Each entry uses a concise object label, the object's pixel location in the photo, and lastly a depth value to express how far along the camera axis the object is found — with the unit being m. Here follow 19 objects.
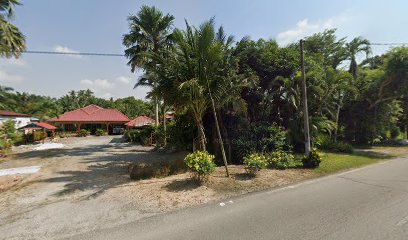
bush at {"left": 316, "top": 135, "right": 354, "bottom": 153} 14.34
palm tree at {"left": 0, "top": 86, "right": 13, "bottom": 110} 15.66
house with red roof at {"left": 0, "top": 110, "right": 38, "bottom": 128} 26.43
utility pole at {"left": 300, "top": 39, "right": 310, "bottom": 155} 10.01
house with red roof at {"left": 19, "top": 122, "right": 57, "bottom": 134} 24.27
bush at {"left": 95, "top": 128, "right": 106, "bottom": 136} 35.63
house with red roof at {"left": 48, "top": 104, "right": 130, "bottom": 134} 33.97
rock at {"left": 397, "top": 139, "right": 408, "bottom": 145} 18.86
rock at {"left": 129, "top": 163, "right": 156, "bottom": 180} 8.18
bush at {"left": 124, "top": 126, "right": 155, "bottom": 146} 20.80
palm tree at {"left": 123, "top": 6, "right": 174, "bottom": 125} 16.42
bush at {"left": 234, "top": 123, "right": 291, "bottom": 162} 10.98
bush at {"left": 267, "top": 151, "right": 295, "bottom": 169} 9.49
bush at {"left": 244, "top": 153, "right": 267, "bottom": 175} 7.87
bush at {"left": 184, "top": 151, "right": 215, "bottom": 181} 6.98
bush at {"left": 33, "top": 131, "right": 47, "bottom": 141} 25.43
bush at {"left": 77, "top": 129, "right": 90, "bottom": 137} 33.77
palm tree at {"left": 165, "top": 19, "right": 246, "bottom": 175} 8.15
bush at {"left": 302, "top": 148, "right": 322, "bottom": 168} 9.48
